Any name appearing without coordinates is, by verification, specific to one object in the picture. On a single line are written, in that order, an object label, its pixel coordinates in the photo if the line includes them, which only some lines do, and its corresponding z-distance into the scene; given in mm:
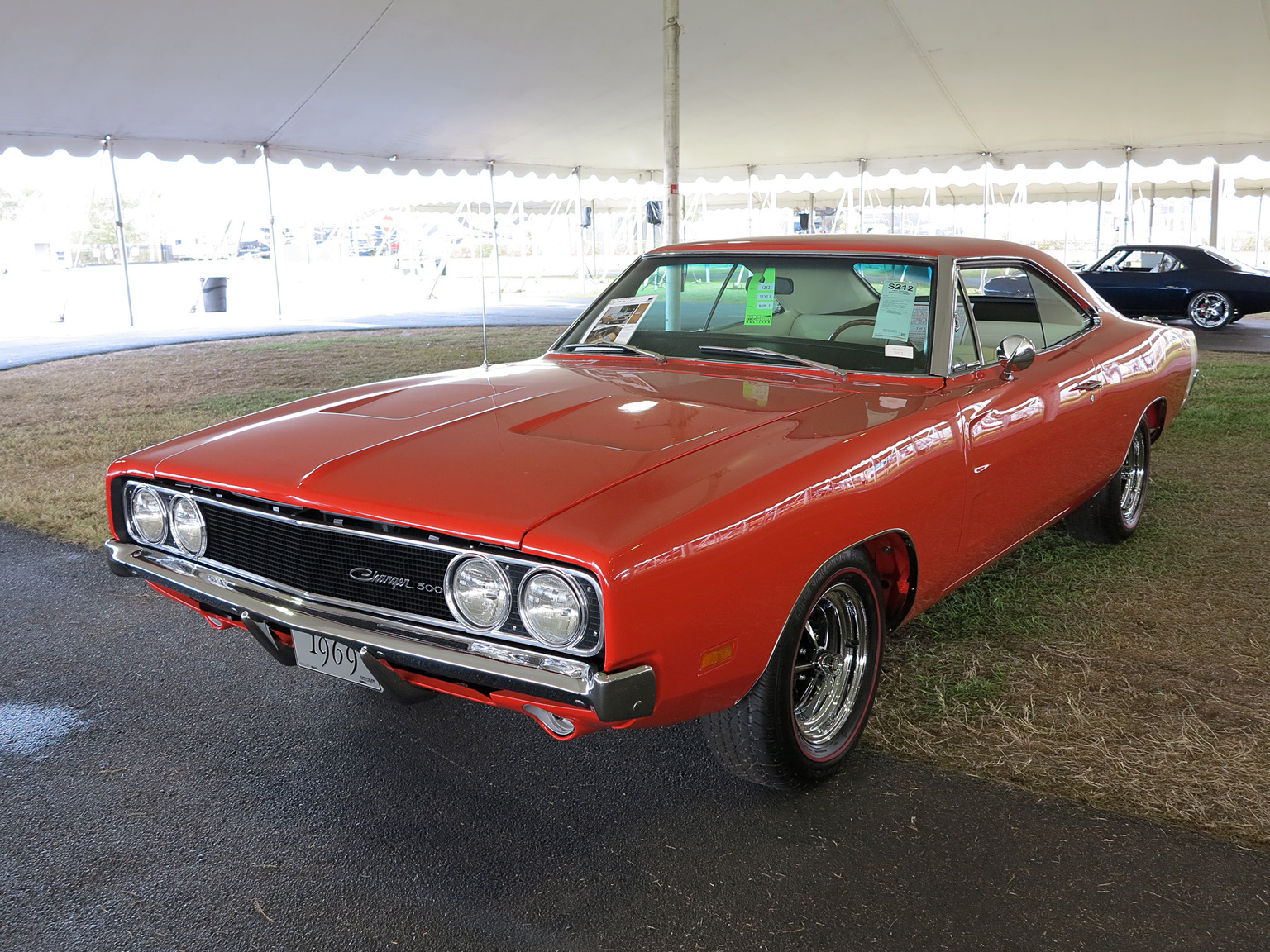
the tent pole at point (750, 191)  22562
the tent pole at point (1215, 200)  21320
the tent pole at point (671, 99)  11609
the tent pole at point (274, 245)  17766
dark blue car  14461
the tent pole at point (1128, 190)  18744
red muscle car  2084
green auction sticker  3527
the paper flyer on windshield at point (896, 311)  3258
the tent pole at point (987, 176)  20062
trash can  20641
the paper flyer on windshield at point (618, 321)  3763
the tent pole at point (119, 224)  15891
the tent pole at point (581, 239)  22656
